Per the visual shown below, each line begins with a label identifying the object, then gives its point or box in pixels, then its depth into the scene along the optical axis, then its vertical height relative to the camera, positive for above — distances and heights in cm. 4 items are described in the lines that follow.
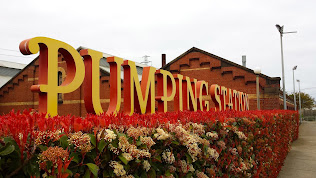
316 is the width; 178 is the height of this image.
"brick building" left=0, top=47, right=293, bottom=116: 1895 +186
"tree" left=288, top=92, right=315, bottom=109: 5969 +69
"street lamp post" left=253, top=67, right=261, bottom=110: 1431 +189
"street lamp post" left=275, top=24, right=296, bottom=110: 2103 +608
